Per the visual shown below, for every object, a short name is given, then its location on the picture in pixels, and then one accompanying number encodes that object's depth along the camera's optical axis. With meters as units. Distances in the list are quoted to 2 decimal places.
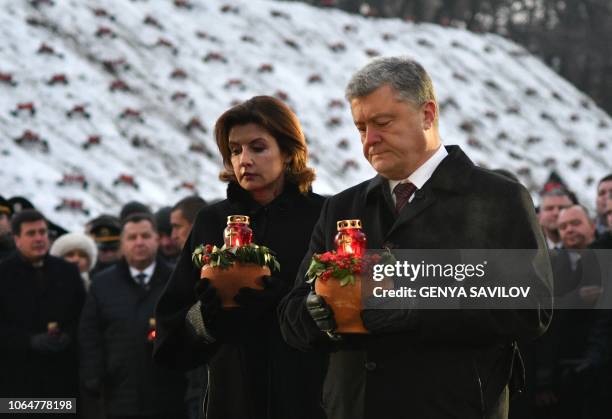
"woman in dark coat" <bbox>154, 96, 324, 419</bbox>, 8.43
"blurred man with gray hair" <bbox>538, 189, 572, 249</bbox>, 16.77
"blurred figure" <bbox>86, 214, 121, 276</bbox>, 19.72
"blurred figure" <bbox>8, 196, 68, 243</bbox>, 21.94
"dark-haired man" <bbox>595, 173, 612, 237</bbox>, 16.13
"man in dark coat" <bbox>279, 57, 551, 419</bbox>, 6.56
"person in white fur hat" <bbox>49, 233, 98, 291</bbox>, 18.94
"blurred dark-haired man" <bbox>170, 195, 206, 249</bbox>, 15.33
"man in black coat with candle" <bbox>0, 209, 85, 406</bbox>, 15.77
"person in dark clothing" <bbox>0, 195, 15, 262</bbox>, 17.97
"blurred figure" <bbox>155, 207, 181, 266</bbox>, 18.02
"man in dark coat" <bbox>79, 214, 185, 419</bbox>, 14.80
